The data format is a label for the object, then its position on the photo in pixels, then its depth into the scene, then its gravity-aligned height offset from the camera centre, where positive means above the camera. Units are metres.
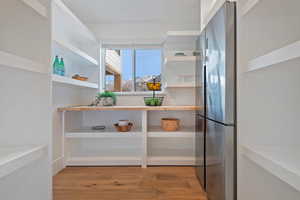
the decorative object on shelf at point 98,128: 2.19 -0.38
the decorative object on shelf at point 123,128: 2.01 -0.35
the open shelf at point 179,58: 2.04 +0.55
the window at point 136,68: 2.47 +0.52
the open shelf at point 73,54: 1.52 +0.55
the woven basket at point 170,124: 2.02 -0.30
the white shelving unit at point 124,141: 2.28 -0.60
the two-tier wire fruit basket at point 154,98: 2.13 +0.04
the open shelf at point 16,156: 0.59 -0.24
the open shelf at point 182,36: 2.10 +0.89
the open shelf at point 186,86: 2.13 +0.20
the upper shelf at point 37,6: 0.73 +0.47
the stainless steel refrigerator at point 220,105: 1.03 -0.03
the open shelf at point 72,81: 1.41 +0.21
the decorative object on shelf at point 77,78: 2.01 +0.30
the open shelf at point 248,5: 0.75 +0.49
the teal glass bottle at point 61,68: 1.69 +0.35
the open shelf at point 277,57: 0.54 +0.18
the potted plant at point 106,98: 2.21 +0.04
